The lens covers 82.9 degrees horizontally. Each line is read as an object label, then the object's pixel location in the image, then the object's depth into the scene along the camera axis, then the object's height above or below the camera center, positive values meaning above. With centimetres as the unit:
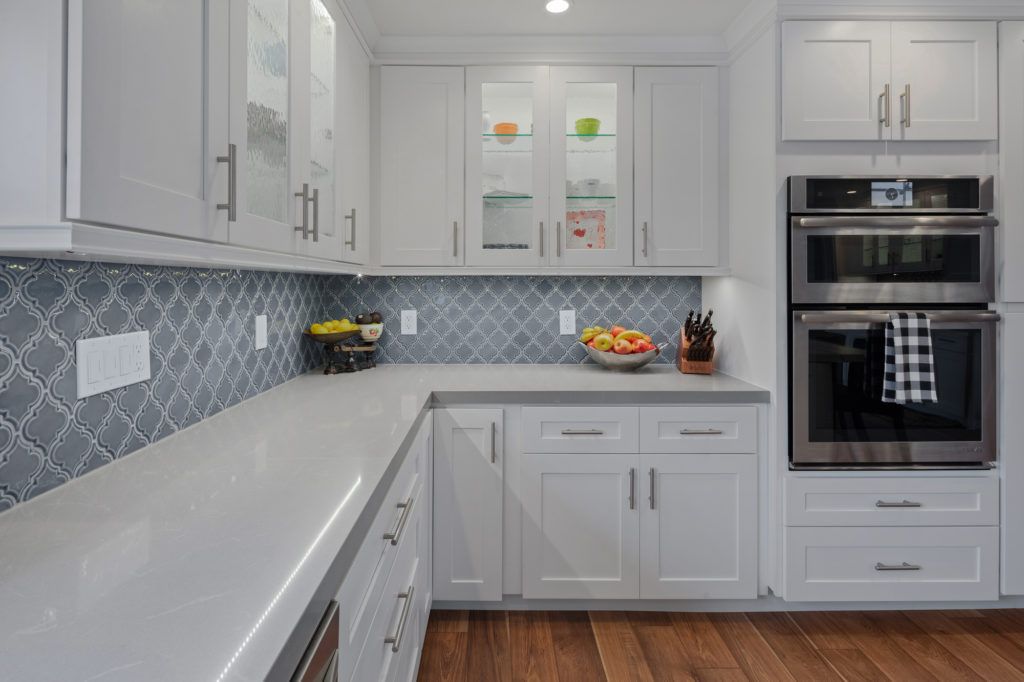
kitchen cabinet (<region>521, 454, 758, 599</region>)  213 -66
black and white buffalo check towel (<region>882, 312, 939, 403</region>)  201 -3
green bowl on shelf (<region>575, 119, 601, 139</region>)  245 +93
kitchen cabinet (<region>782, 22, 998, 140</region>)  208 +97
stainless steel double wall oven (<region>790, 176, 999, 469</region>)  204 +17
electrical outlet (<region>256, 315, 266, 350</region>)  194 +4
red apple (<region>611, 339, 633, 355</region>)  247 +0
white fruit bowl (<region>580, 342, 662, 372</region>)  247 -5
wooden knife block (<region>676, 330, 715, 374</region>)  250 -7
